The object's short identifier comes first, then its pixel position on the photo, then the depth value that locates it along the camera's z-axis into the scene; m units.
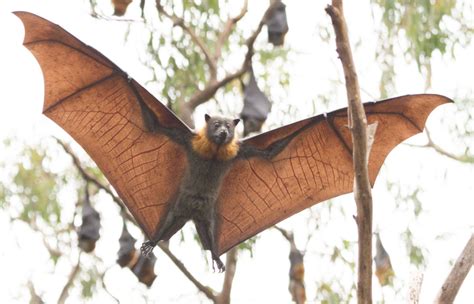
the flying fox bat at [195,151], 12.03
